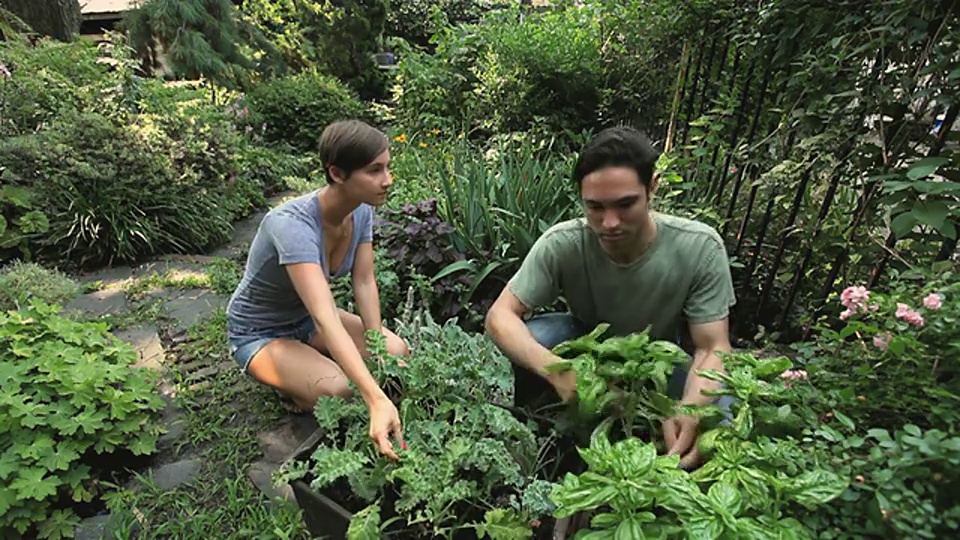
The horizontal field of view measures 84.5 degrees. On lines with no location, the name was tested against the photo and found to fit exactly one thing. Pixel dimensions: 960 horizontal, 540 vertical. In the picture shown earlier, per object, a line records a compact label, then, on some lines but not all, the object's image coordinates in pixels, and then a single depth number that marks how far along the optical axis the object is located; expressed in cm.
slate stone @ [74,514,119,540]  171
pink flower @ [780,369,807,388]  103
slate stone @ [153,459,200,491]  194
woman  174
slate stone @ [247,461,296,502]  183
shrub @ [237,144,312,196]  540
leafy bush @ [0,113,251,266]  366
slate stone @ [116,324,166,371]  262
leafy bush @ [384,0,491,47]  1284
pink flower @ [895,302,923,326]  90
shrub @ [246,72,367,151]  707
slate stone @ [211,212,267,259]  417
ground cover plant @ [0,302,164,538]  161
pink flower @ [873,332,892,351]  95
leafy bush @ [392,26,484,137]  560
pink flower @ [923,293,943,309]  91
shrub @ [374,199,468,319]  263
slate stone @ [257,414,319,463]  208
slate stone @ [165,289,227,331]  310
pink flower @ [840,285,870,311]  104
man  148
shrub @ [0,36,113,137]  417
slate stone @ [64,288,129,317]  313
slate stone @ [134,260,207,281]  369
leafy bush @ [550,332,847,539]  78
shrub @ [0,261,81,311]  278
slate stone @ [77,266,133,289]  357
